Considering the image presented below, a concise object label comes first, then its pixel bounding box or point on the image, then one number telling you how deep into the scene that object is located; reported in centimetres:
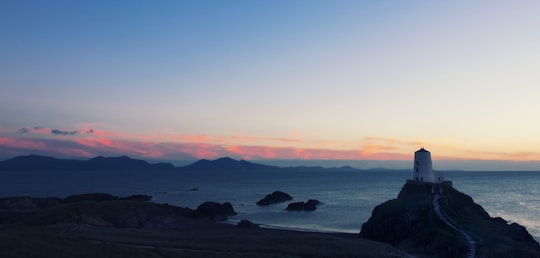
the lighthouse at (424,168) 7125
